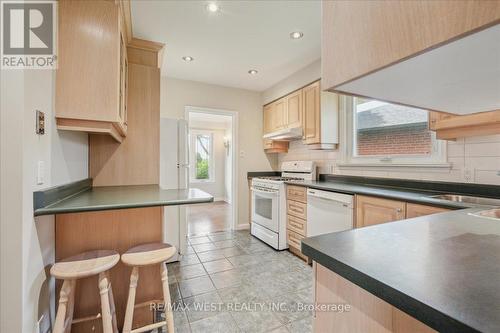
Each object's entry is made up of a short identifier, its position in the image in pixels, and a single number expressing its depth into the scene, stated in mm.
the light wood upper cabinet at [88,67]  1363
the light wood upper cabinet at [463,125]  1460
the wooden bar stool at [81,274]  1145
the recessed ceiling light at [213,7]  2010
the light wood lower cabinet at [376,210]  1785
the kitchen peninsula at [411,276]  383
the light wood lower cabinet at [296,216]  2816
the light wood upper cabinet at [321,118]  2980
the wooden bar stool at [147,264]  1356
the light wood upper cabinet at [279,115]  3744
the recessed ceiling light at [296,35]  2477
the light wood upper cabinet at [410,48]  328
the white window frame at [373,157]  2072
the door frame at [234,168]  4133
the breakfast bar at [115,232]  1418
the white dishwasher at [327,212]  2211
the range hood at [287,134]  3344
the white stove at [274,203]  3123
